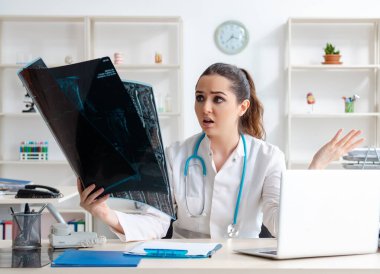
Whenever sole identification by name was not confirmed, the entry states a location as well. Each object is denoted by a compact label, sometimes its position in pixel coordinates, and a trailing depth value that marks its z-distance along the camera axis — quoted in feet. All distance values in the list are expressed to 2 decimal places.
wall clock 17.74
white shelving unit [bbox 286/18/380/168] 17.92
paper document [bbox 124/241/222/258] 5.79
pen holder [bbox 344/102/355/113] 17.38
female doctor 8.16
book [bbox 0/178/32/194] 12.34
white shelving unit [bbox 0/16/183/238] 17.98
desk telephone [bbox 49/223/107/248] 6.38
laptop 5.64
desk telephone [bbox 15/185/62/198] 11.44
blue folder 5.42
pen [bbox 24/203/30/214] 6.48
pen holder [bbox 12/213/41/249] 6.35
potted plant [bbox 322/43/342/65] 17.19
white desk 5.30
